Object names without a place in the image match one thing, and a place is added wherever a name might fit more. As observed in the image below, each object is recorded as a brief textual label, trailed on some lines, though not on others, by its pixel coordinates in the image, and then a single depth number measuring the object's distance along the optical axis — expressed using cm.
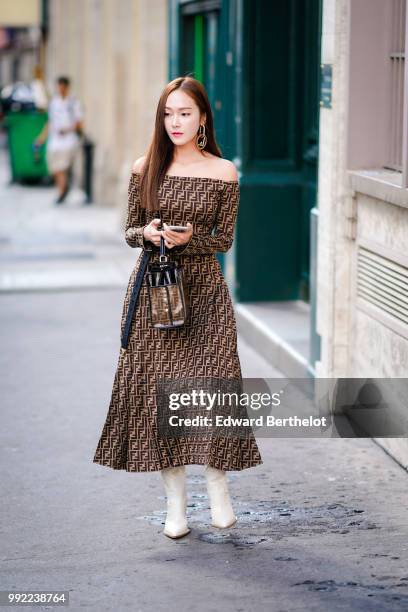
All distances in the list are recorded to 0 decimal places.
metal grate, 686
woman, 567
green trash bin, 2533
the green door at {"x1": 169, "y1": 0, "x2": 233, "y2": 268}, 1128
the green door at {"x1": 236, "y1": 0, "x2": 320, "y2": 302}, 1044
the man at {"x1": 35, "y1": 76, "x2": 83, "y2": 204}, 2156
